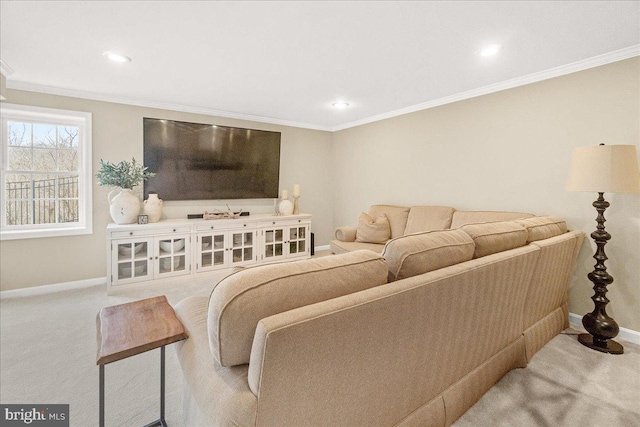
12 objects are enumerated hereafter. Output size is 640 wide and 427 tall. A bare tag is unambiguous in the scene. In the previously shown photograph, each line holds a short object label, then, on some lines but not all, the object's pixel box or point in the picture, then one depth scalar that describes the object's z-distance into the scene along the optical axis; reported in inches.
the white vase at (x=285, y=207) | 187.9
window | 129.9
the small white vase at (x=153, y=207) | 148.6
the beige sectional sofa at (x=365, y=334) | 34.5
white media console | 135.8
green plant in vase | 135.8
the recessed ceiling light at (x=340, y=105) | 153.9
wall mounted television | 155.7
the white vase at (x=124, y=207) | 137.6
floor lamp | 81.2
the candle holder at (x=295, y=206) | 193.3
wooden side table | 40.9
